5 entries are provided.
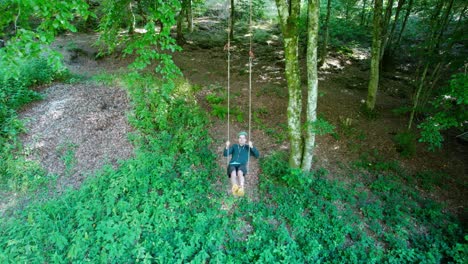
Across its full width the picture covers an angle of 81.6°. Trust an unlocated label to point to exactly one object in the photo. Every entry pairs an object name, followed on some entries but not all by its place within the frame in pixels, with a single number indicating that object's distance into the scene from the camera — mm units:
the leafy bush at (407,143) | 7885
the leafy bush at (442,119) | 5711
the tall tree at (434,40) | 7591
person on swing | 6103
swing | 5695
